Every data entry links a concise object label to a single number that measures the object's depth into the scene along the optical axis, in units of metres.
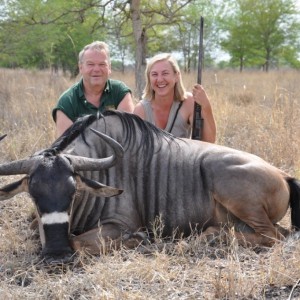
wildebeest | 3.55
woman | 5.05
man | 5.12
